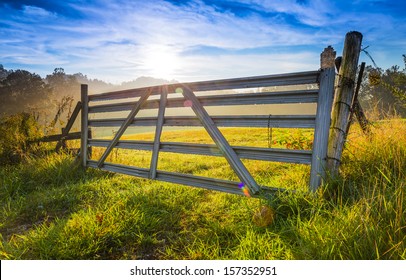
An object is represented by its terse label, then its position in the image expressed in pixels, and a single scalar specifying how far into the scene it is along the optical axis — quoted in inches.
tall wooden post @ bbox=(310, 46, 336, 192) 134.5
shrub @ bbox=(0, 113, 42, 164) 285.4
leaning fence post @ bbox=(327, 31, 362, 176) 137.4
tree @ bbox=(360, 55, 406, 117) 150.9
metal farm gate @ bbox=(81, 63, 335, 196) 137.3
